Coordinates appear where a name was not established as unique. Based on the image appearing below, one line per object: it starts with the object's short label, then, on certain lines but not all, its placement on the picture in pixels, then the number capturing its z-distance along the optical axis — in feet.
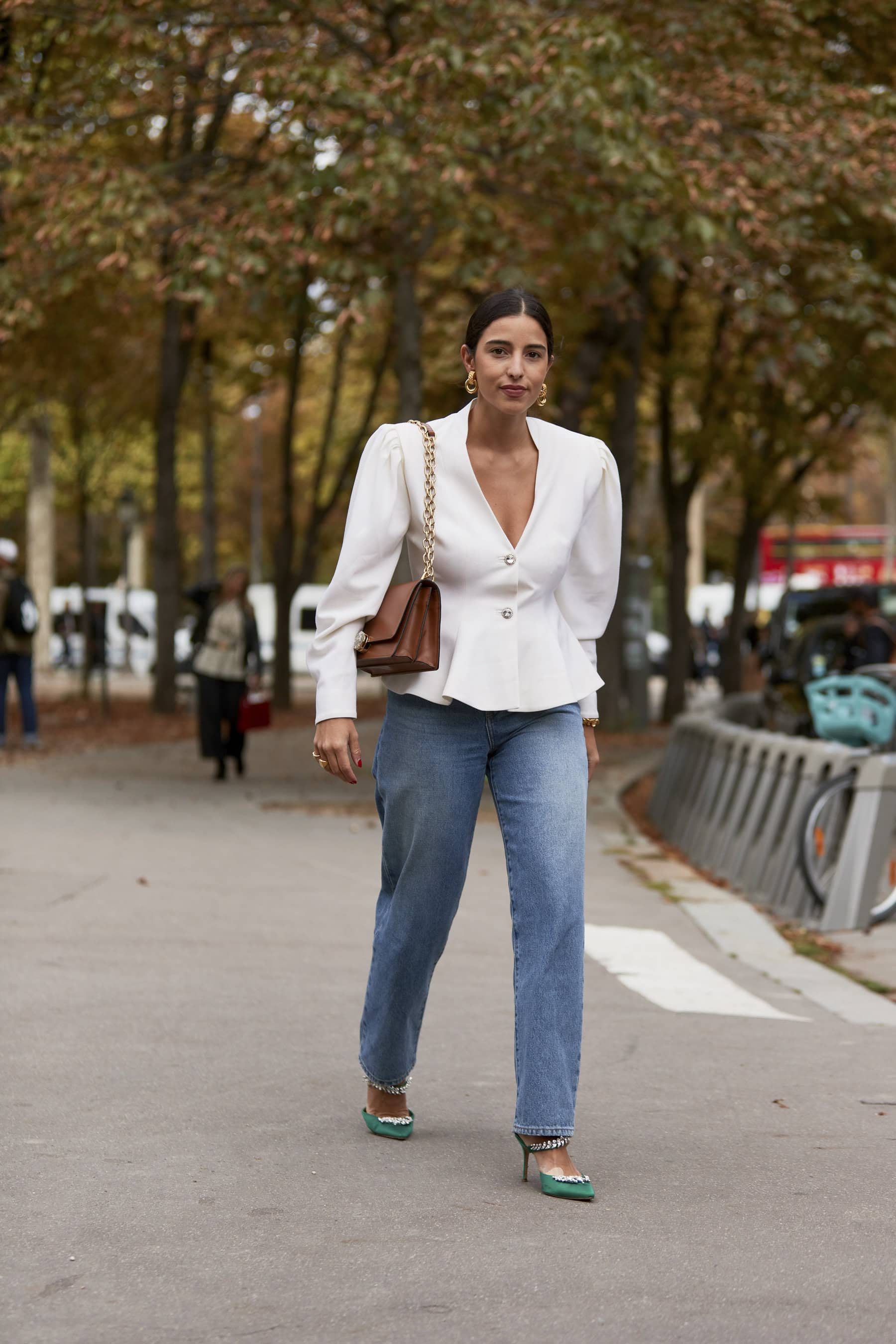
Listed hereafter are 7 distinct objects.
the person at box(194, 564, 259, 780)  54.85
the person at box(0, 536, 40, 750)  60.95
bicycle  31.65
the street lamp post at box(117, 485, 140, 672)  96.37
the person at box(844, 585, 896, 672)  55.31
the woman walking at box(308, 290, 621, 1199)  14.37
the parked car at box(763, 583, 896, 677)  84.79
